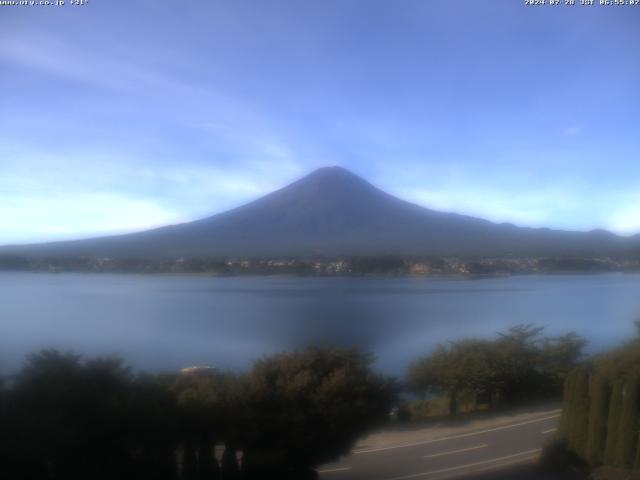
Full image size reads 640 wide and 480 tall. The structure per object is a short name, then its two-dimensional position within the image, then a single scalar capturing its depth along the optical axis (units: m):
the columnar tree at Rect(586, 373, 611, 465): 9.23
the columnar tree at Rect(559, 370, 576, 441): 9.52
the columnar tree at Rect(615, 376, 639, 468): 9.02
